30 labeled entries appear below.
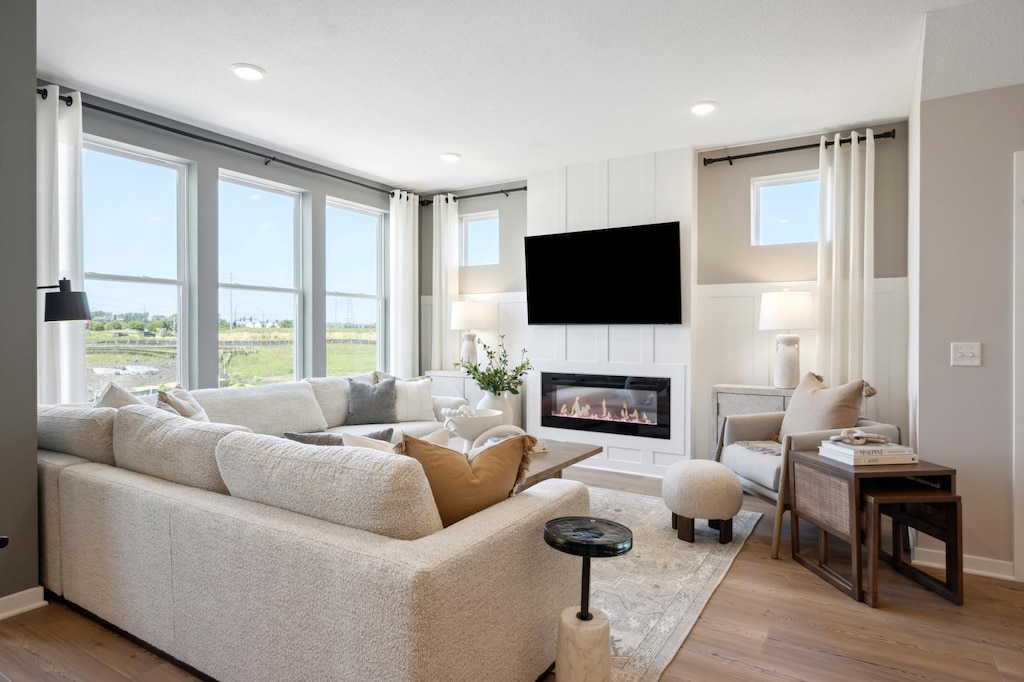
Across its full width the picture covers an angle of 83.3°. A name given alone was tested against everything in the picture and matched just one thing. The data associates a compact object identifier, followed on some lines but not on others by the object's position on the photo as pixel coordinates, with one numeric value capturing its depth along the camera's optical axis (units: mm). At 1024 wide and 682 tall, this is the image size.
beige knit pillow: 3328
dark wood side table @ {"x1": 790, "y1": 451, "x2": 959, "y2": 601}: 2525
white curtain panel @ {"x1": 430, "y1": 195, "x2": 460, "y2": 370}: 6156
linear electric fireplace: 4910
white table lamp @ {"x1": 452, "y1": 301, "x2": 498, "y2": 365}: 5695
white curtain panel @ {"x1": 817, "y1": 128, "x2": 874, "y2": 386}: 4184
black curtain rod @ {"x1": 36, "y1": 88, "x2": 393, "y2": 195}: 3733
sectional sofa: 1420
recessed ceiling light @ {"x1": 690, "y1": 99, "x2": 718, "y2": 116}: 3822
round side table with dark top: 1646
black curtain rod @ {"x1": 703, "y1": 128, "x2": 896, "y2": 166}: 4180
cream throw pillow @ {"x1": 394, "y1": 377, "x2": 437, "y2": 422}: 4781
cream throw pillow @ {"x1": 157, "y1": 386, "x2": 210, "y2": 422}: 3133
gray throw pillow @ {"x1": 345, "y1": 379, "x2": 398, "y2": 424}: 4703
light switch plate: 2824
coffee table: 3040
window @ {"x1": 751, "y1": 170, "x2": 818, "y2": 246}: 4578
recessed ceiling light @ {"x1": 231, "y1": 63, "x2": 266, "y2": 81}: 3302
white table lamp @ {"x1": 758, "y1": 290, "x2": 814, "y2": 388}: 4191
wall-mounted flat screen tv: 4801
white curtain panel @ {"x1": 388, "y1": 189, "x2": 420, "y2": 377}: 6031
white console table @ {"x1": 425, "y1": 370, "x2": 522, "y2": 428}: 5562
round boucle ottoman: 3135
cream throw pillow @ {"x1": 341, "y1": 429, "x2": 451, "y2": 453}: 2023
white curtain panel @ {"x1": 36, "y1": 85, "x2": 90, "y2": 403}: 3418
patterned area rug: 2125
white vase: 4215
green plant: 4336
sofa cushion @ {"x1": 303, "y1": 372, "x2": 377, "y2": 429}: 4617
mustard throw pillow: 1749
